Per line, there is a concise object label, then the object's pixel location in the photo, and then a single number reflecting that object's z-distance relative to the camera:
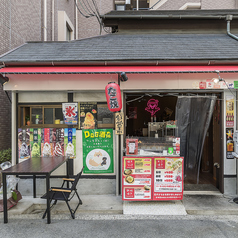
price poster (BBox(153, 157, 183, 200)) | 5.02
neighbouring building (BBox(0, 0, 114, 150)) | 7.09
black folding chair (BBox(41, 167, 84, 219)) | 4.29
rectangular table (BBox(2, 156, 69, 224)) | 4.14
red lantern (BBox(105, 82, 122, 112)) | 4.76
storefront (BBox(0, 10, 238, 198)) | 5.00
